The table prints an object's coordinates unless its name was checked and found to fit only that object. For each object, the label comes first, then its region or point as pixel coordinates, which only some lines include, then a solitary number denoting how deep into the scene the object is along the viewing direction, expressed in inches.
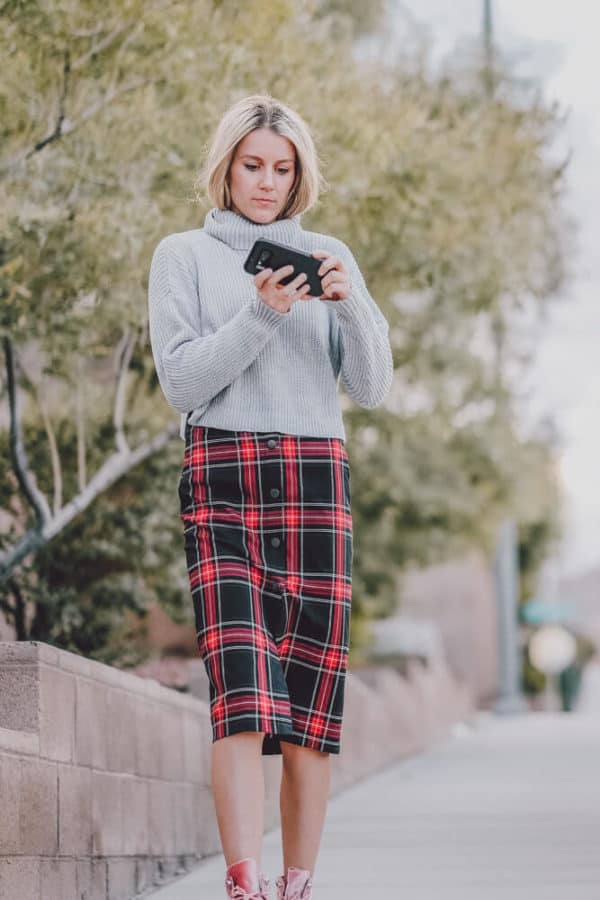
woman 224.7
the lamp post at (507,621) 1500.2
